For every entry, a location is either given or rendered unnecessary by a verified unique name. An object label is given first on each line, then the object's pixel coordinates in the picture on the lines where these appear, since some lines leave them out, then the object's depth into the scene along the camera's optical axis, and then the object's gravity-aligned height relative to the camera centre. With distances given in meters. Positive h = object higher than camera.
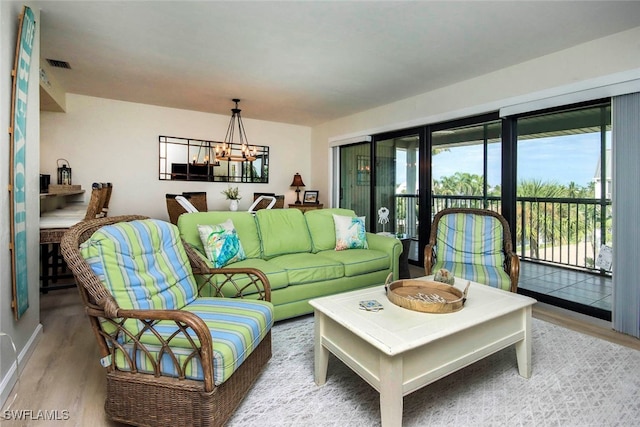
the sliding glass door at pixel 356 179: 5.58 +0.57
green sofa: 2.71 -0.45
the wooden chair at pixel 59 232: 2.64 -0.19
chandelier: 4.96 +1.21
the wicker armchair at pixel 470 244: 2.91 -0.36
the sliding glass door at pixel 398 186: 4.73 +0.37
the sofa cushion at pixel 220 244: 2.61 -0.29
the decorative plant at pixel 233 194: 4.91 +0.24
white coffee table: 1.37 -0.64
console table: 6.02 +0.06
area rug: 1.58 -1.03
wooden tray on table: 1.67 -0.51
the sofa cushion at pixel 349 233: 3.44 -0.26
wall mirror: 5.25 +0.84
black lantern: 4.50 +0.49
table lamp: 6.36 +0.56
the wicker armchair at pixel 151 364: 1.34 -0.68
